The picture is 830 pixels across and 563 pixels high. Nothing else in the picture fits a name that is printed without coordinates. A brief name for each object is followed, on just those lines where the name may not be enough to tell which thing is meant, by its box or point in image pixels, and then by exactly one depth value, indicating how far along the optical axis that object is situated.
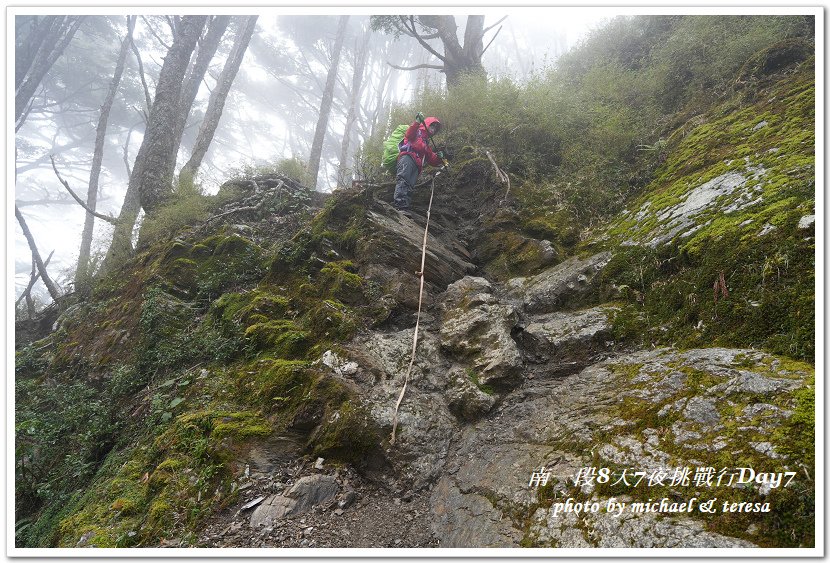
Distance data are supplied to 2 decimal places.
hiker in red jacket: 6.51
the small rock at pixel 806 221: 2.87
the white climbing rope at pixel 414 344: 3.44
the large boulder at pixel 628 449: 2.03
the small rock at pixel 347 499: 3.03
